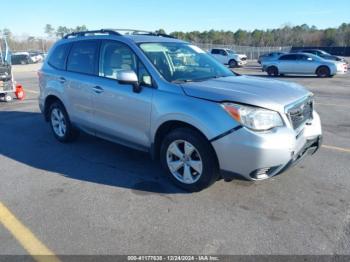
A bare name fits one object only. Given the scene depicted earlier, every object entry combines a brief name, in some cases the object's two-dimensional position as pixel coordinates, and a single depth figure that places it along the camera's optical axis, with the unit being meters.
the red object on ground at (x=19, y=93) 12.23
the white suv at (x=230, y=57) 34.16
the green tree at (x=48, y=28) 98.10
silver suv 3.73
